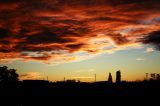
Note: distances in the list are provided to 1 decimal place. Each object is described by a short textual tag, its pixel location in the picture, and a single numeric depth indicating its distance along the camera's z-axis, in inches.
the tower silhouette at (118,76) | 2362.7
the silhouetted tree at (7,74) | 3841.0
